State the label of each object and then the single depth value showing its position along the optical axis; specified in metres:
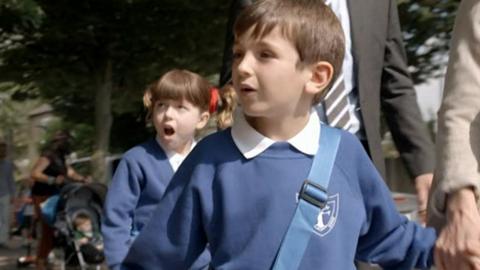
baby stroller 10.95
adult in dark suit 3.57
